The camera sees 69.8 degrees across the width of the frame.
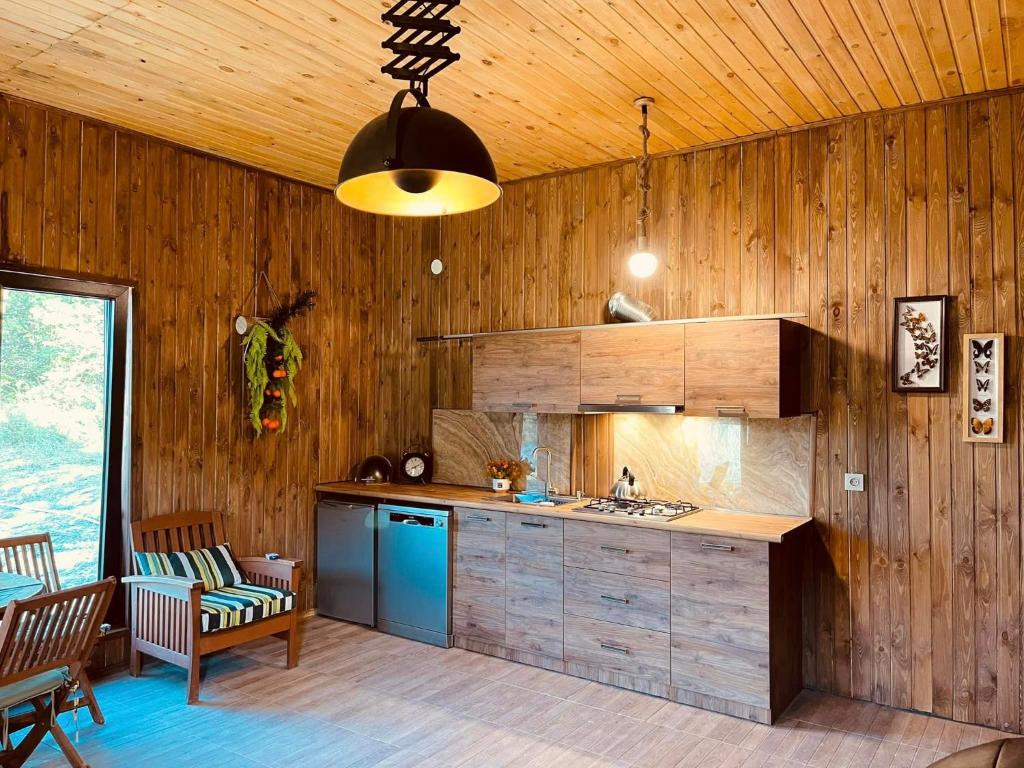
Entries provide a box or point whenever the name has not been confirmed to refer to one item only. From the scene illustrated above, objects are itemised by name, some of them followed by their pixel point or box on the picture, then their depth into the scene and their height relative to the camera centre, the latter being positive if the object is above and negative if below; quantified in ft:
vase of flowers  15.69 -1.53
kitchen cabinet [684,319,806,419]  11.88 +0.58
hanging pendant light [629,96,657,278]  13.02 +3.16
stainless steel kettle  14.12 -1.64
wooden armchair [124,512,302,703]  11.98 -3.49
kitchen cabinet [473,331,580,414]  14.20 +0.61
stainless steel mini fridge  15.66 -3.49
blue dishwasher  14.67 -3.51
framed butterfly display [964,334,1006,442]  11.18 +0.26
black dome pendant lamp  6.19 +2.14
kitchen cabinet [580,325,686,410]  12.88 +0.66
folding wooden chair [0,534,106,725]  11.13 -2.55
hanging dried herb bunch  15.08 +0.71
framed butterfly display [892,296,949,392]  11.61 +0.95
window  12.07 -0.26
